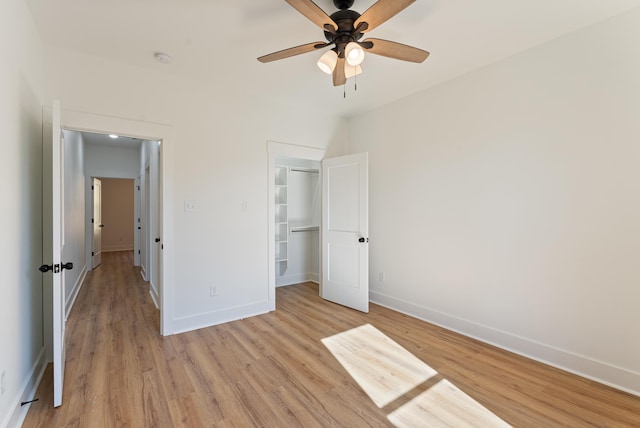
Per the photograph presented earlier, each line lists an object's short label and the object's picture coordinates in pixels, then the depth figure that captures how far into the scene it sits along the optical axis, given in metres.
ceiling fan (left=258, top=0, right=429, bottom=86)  1.57
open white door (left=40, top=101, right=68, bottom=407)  1.85
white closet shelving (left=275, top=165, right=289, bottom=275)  4.70
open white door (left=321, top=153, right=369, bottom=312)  3.61
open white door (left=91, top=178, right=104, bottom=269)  6.30
